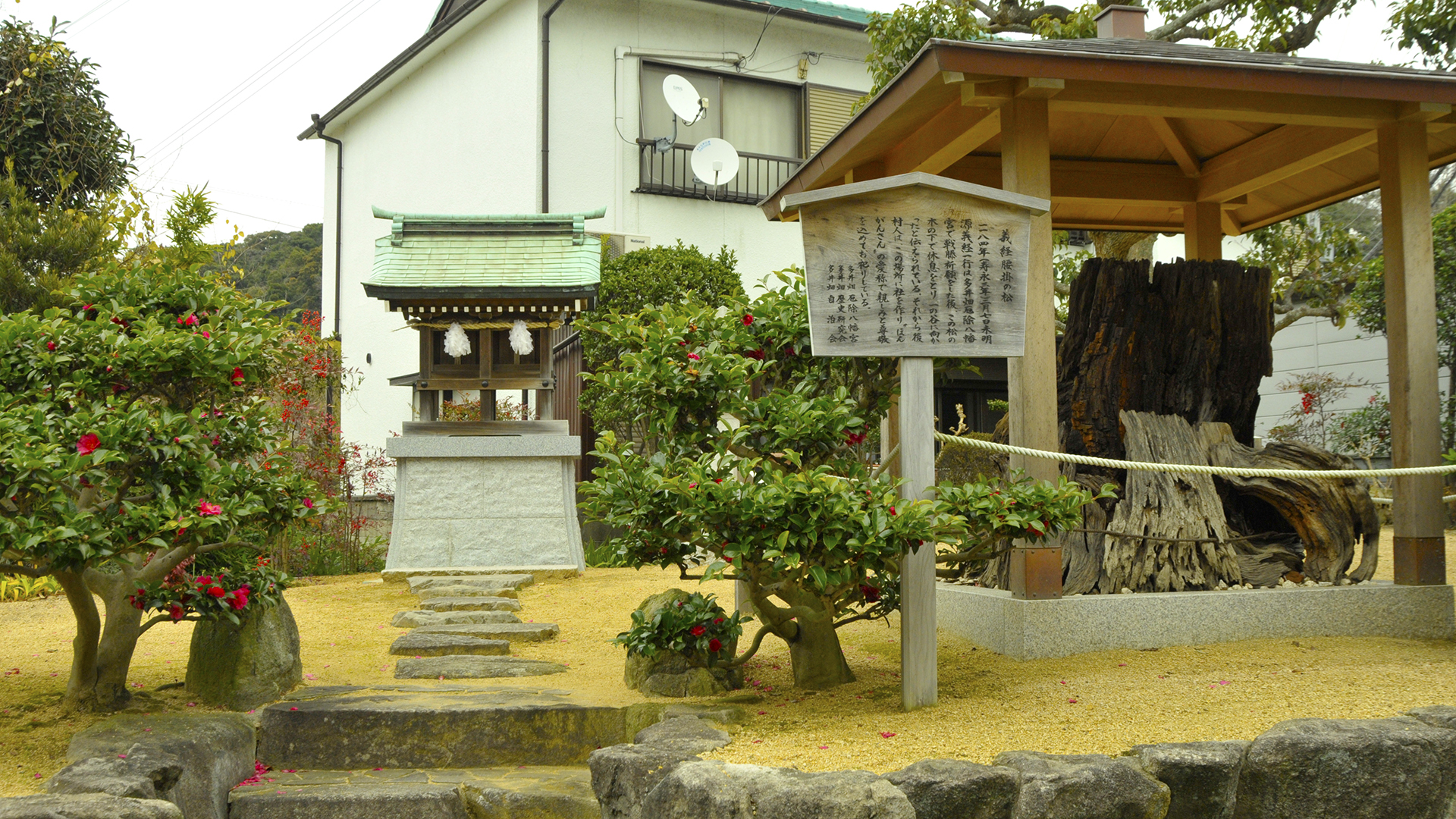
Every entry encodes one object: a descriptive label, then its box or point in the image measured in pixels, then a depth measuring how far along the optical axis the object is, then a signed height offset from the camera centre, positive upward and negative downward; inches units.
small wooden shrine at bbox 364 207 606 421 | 414.9 +66.2
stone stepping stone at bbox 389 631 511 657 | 257.0 -47.6
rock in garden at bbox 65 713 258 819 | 159.9 -46.6
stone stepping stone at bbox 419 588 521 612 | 325.7 -47.2
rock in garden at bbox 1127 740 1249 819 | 148.3 -46.6
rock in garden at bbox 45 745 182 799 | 143.4 -45.5
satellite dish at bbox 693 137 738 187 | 568.7 +163.4
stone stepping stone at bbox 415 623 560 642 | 276.7 -47.3
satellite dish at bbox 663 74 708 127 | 558.9 +196.2
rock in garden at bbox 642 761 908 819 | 136.6 -45.7
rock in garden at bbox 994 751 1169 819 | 141.4 -46.7
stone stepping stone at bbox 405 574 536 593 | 372.5 -46.0
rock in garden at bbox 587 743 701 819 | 147.9 -46.2
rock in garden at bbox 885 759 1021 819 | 140.7 -46.1
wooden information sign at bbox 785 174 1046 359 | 185.3 +32.9
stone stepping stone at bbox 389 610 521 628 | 300.4 -47.6
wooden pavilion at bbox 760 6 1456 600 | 211.3 +77.2
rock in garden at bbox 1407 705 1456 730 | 159.2 -41.6
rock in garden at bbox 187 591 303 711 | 196.7 -39.9
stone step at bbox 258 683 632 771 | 188.5 -51.2
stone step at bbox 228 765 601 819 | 166.4 -56.0
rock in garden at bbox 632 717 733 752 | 160.2 -44.6
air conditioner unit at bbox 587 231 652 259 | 587.2 +121.1
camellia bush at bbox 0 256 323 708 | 164.9 +0.8
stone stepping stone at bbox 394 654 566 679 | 231.8 -48.3
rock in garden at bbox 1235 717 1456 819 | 150.9 -47.6
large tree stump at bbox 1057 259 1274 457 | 268.8 +27.8
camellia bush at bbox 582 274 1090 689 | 167.8 -4.1
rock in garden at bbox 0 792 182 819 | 128.2 -44.1
